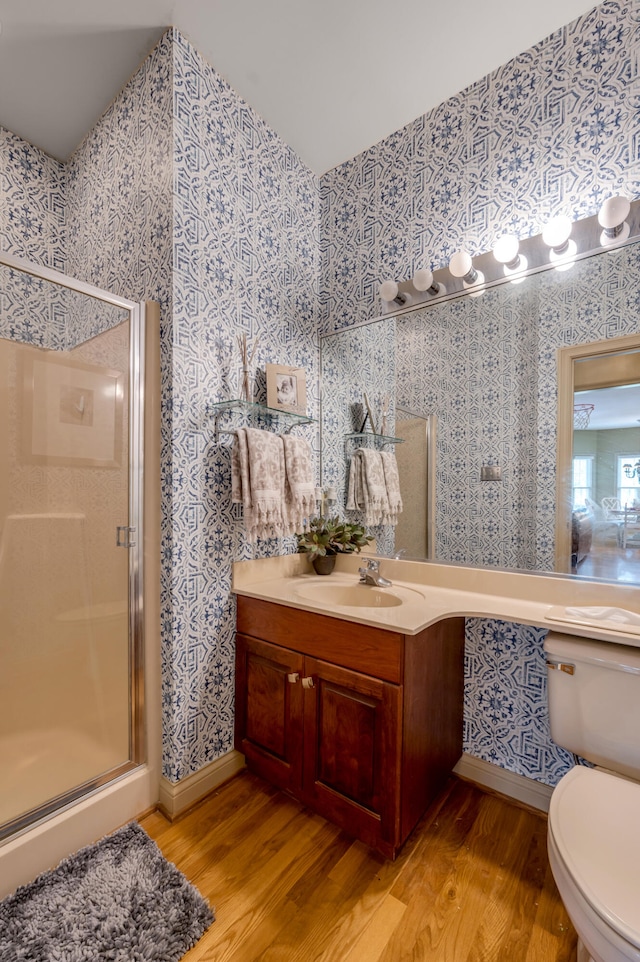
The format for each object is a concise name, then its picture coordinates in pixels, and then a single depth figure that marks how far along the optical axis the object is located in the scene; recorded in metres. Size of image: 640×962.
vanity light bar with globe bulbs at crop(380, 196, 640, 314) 1.31
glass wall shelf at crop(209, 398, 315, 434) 1.61
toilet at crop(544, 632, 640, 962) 0.73
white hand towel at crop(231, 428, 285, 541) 1.57
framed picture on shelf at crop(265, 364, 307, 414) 1.78
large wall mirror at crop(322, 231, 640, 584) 1.34
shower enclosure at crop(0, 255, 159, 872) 1.32
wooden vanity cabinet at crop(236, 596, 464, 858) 1.24
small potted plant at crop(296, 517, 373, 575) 1.95
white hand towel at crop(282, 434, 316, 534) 1.72
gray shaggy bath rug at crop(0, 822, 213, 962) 1.03
